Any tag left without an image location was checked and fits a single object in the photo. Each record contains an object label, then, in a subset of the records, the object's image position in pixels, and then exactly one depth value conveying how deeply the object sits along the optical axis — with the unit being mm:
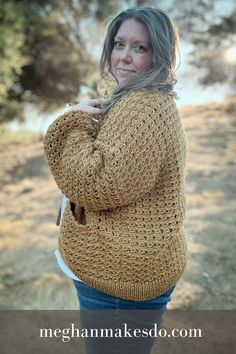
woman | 1480
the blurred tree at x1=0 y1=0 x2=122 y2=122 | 10938
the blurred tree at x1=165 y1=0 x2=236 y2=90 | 12039
